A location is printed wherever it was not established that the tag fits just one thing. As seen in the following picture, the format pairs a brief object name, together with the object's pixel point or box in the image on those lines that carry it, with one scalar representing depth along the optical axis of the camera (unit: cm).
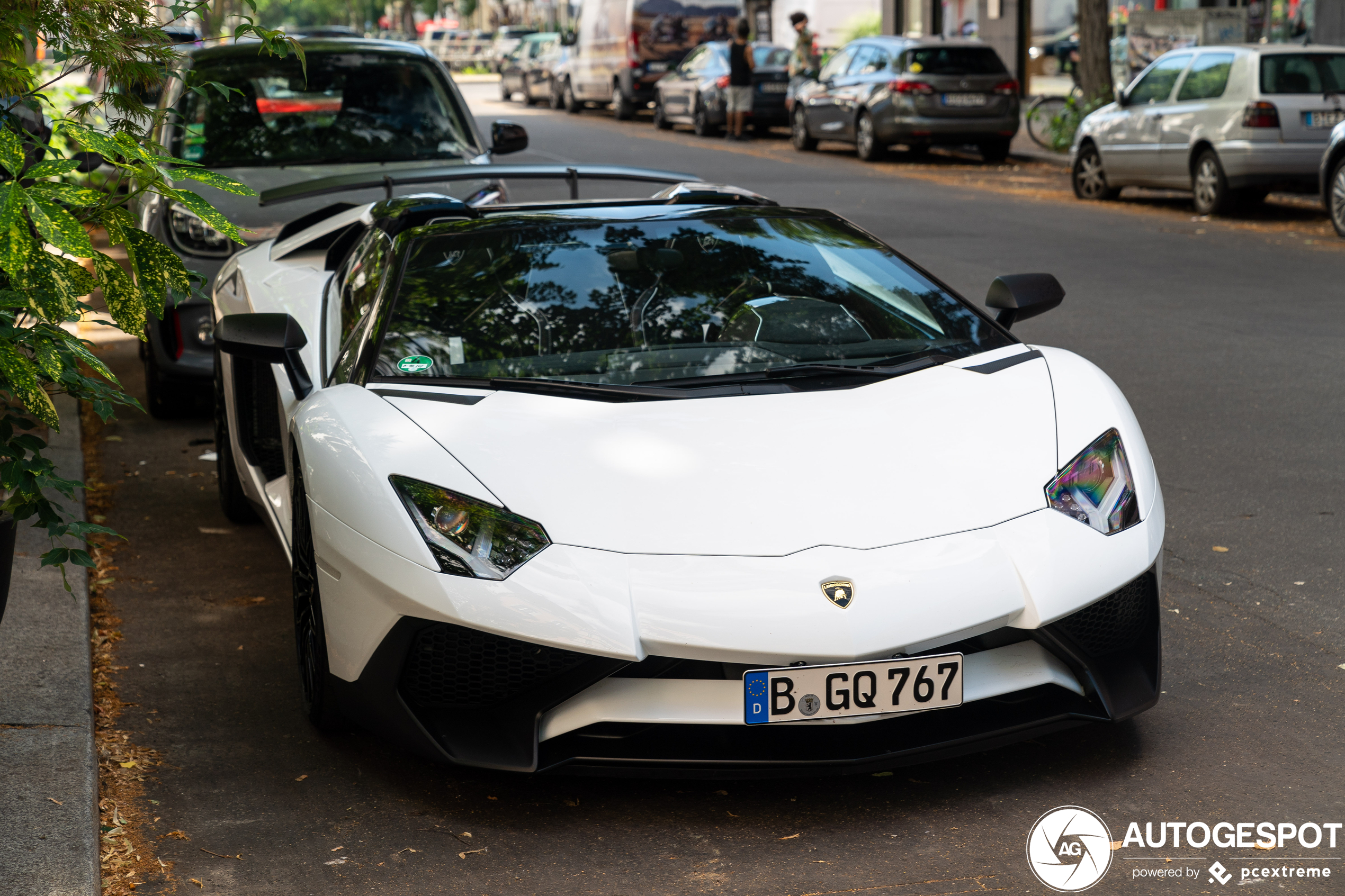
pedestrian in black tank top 2591
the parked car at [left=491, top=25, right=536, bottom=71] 5798
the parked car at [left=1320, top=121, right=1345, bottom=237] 1333
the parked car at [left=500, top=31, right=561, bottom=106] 3956
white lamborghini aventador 332
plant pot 358
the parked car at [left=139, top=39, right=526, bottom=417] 757
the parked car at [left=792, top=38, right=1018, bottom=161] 2166
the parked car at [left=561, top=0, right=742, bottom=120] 3322
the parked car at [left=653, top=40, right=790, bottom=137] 2750
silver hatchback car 1461
